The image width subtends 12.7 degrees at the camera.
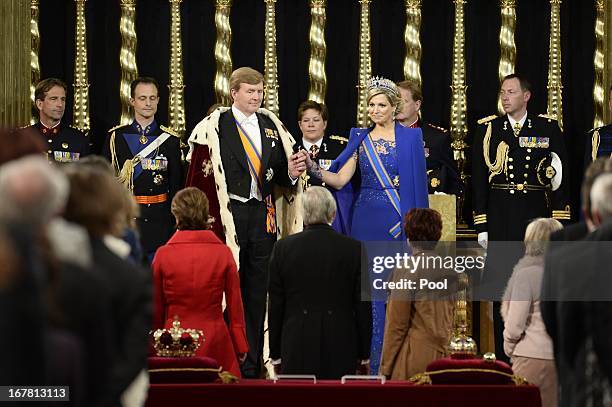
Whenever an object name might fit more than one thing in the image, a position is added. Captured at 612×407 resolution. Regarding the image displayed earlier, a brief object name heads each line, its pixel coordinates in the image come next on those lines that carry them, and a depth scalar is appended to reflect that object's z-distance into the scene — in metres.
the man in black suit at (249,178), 16.48
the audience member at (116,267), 7.03
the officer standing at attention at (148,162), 19.25
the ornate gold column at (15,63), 19.43
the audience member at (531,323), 12.62
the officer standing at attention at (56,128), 19.37
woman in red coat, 13.34
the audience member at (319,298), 12.72
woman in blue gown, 16.44
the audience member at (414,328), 12.74
